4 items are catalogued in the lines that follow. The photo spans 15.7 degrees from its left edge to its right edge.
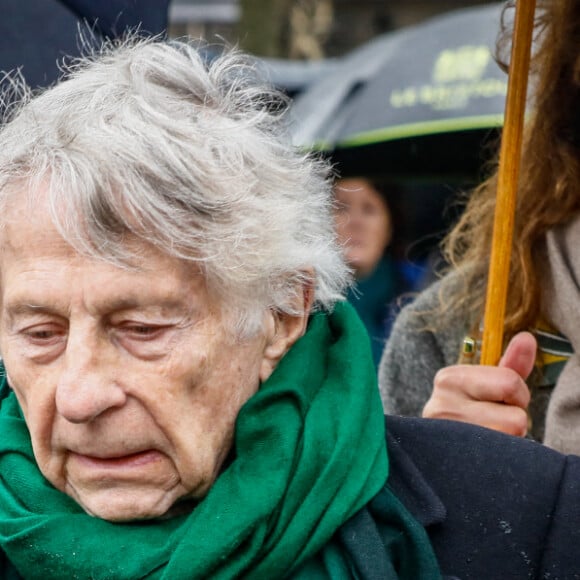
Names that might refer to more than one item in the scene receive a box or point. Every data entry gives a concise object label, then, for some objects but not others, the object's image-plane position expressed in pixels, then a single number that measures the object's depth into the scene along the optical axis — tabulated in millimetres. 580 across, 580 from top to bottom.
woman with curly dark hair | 4108
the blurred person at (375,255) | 9484
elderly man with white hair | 3183
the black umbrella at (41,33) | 4600
